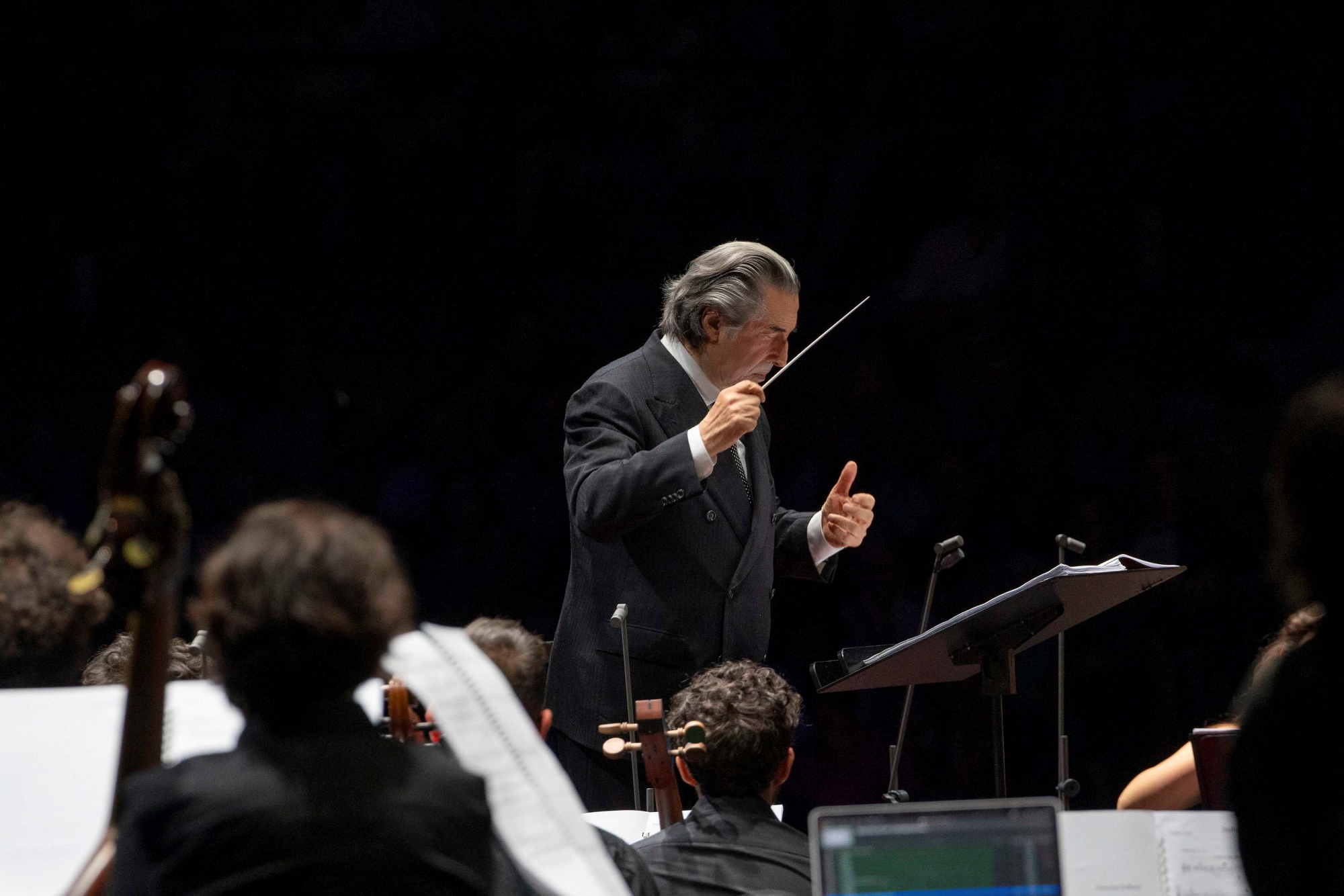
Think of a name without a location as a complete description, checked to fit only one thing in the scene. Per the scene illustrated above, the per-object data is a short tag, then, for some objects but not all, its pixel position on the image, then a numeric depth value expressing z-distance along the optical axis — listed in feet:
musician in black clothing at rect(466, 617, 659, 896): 42.20
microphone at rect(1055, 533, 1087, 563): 46.36
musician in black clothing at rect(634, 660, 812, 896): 42.92
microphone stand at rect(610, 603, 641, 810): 44.75
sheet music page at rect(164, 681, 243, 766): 41.11
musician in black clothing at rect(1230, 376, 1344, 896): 39.93
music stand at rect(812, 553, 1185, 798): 44.08
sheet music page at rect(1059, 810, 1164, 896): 42.01
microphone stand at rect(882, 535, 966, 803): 45.74
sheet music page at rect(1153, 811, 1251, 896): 41.97
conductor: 44.98
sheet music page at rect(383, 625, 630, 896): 40.22
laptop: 41.40
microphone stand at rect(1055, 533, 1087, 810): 44.82
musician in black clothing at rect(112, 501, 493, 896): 39.94
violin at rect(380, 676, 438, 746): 41.57
